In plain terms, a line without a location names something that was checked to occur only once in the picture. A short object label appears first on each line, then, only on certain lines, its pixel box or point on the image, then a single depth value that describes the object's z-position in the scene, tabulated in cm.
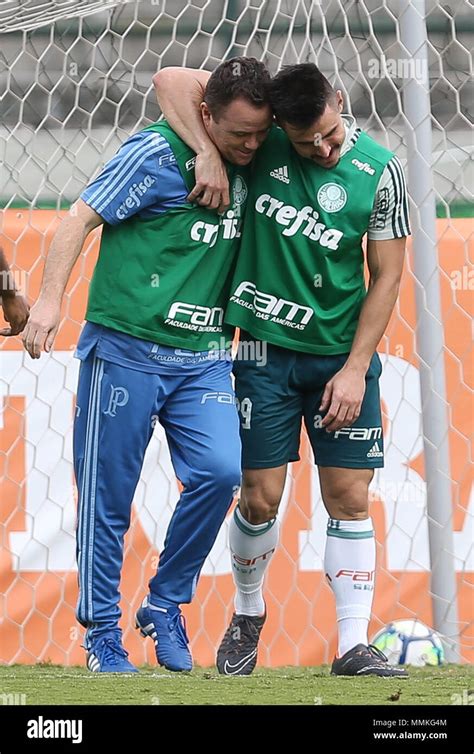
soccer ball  714
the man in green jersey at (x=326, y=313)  579
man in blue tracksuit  567
